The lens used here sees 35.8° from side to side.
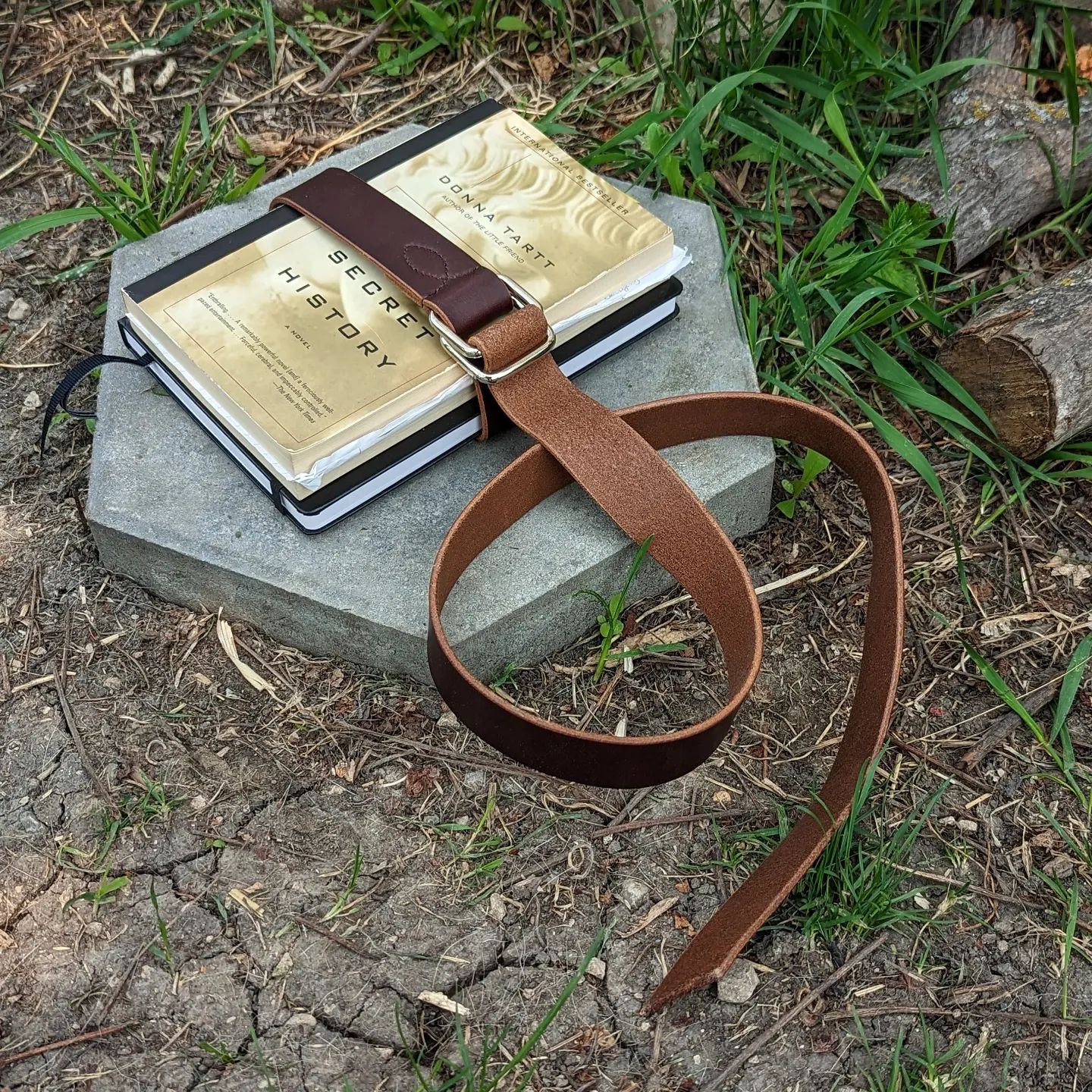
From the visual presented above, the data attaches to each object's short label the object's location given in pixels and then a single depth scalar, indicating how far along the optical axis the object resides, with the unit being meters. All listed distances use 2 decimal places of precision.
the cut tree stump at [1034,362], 0.75
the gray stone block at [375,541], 0.70
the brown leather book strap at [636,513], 0.65
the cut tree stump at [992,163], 0.82
